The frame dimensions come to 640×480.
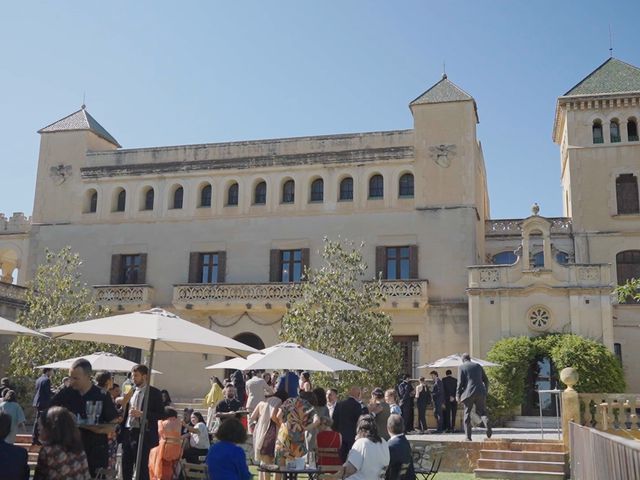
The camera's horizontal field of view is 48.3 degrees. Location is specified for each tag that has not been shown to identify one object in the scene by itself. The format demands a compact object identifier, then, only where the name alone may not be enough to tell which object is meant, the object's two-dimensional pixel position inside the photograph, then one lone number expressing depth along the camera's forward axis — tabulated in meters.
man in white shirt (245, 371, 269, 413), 15.35
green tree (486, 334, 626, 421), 23.22
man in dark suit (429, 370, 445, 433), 20.84
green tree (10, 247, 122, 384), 23.81
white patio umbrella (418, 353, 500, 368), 20.94
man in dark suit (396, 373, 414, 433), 20.28
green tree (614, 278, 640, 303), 14.33
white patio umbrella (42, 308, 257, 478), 9.55
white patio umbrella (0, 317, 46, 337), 10.23
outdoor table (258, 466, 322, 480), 9.36
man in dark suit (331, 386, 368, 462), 11.33
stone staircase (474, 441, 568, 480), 14.43
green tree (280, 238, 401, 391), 21.64
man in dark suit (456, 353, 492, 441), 15.50
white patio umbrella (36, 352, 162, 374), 16.92
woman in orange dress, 9.36
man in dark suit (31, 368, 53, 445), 16.00
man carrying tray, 7.68
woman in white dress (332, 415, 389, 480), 7.96
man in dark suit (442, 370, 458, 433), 20.83
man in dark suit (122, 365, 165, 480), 9.84
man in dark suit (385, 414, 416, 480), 8.72
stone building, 26.34
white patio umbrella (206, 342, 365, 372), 13.20
